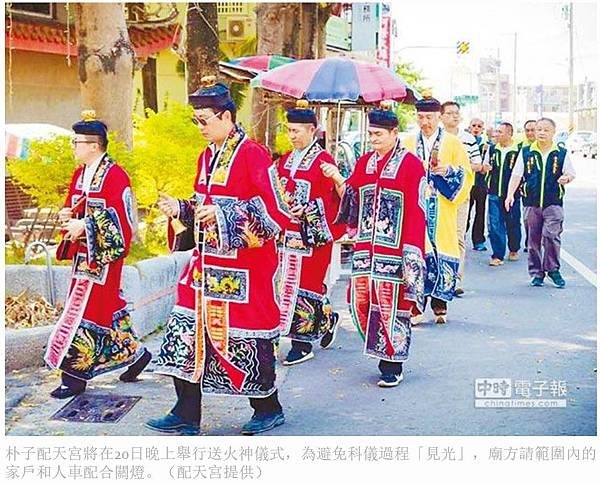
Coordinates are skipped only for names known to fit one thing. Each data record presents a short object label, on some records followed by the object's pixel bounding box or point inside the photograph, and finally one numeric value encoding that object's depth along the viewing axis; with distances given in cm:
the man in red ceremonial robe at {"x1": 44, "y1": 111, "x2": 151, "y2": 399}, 465
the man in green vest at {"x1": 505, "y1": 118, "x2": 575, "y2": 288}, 769
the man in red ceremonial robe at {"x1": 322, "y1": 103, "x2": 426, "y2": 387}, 500
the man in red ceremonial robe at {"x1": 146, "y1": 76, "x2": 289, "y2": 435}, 413
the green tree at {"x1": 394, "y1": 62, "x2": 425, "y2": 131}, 2216
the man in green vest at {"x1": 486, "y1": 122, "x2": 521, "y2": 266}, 940
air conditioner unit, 1297
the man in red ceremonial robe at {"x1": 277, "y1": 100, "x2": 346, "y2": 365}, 551
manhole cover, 457
